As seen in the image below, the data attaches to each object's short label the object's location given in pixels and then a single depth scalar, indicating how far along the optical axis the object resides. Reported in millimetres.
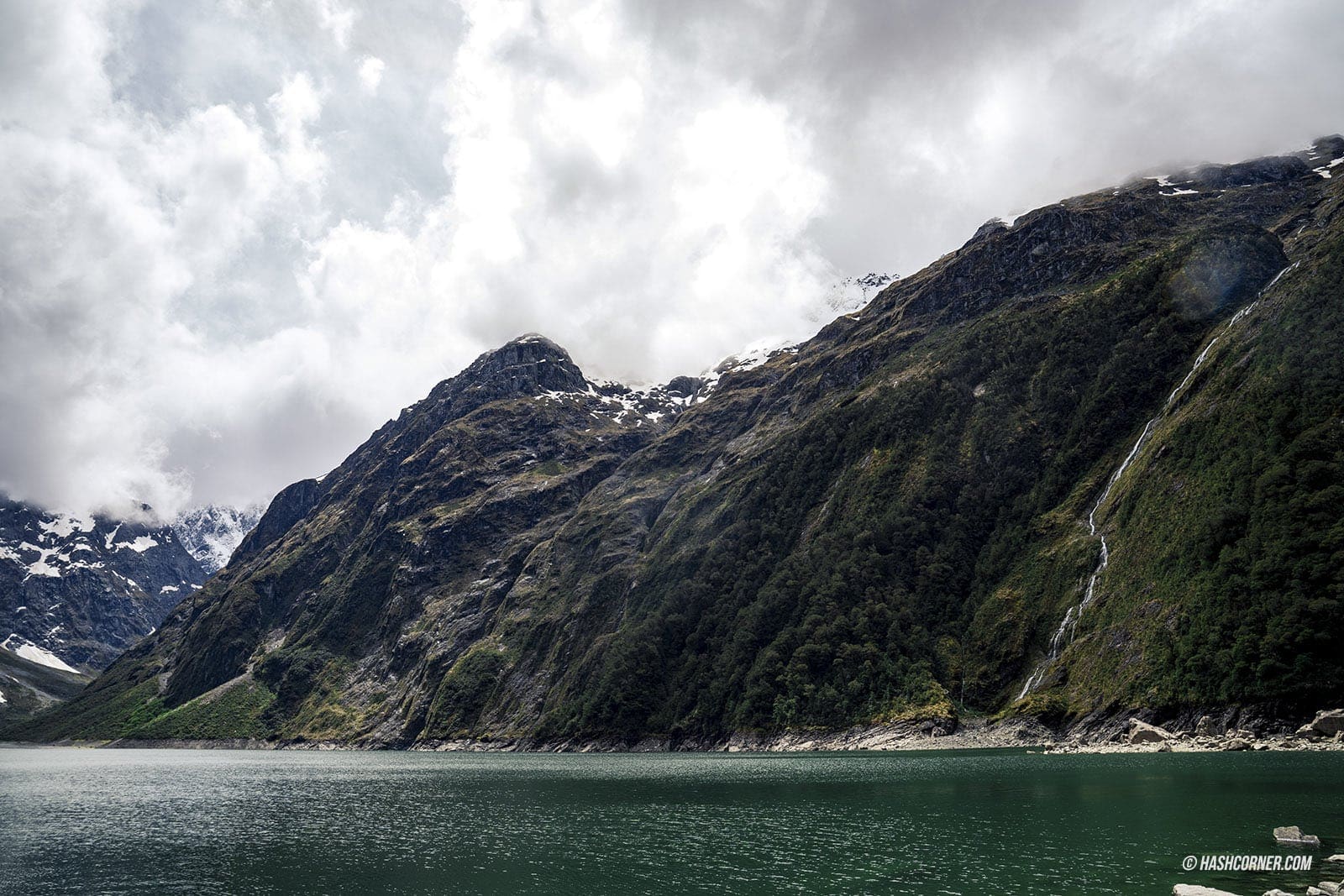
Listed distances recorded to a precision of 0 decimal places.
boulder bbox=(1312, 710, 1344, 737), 116312
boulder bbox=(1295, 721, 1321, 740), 117812
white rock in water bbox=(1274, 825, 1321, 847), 49347
